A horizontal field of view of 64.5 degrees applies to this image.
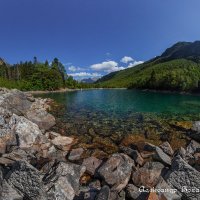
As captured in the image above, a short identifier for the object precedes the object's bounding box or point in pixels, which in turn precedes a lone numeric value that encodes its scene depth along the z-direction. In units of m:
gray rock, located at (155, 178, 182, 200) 8.12
